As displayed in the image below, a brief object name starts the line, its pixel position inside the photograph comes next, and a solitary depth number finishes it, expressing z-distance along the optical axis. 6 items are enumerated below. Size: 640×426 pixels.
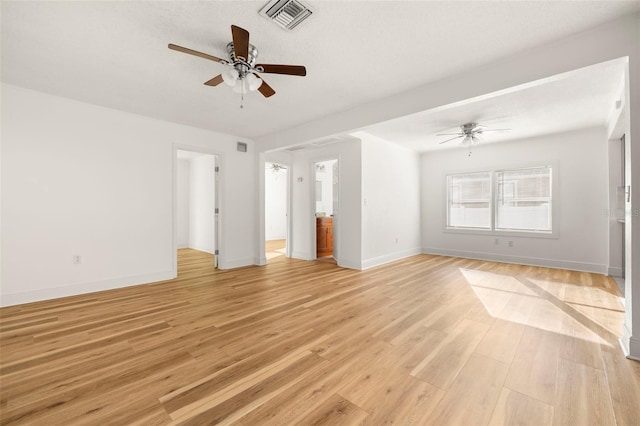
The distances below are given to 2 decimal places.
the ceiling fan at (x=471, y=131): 4.70
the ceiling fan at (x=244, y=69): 2.20
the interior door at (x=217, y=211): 5.39
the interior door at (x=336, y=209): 5.66
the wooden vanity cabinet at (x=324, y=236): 6.67
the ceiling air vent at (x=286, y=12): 1.94
